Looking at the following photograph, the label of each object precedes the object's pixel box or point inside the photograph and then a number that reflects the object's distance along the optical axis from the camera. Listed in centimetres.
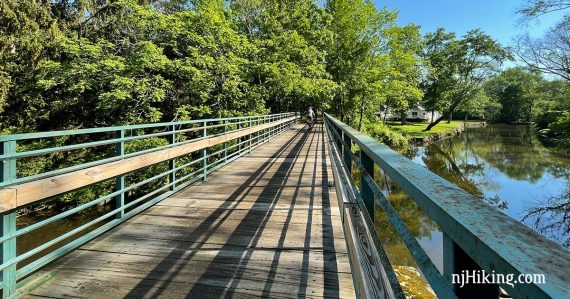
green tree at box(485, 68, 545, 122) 6681
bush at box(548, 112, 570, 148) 1499
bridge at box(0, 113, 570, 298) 78
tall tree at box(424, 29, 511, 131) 4466
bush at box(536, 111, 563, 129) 4704
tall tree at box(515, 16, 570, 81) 1356
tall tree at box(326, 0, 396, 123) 2747
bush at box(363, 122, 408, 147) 3023
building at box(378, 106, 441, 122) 7714
